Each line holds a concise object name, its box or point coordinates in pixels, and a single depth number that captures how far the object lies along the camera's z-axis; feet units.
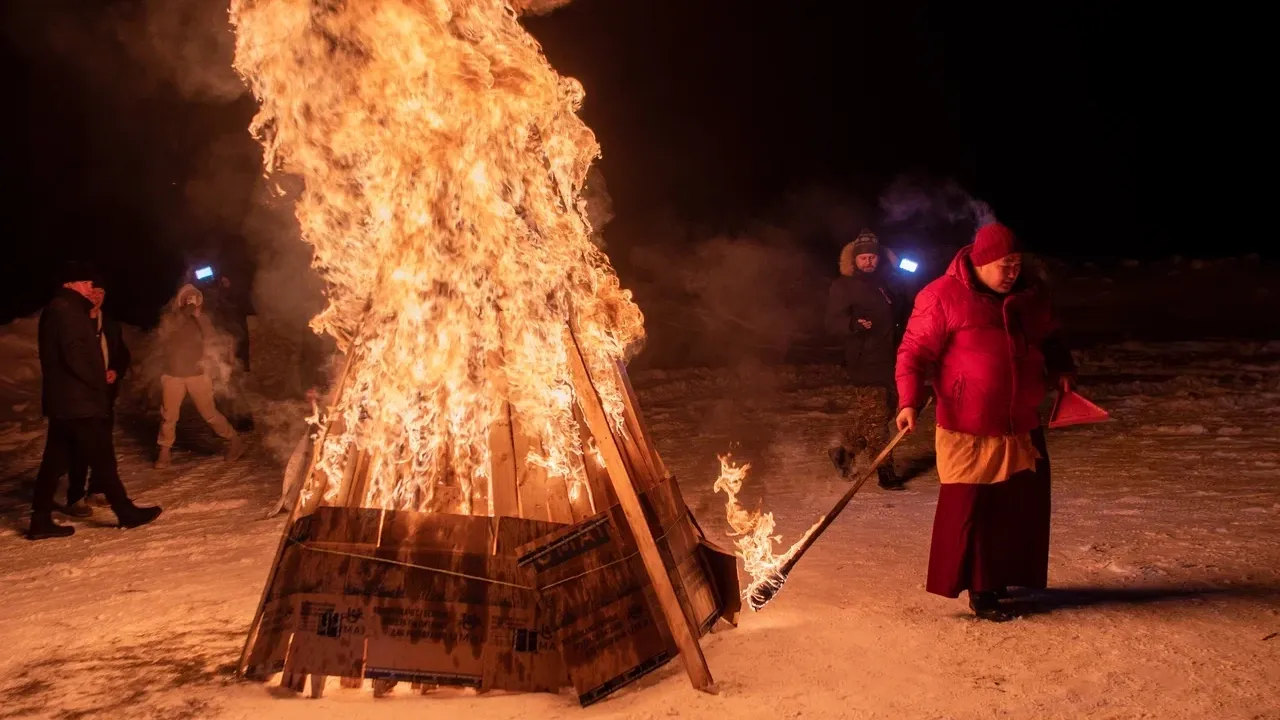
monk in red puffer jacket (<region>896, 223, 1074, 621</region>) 14.75
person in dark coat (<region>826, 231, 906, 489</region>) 24.68
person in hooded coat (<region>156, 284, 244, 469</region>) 29.58
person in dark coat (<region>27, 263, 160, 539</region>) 22.39
